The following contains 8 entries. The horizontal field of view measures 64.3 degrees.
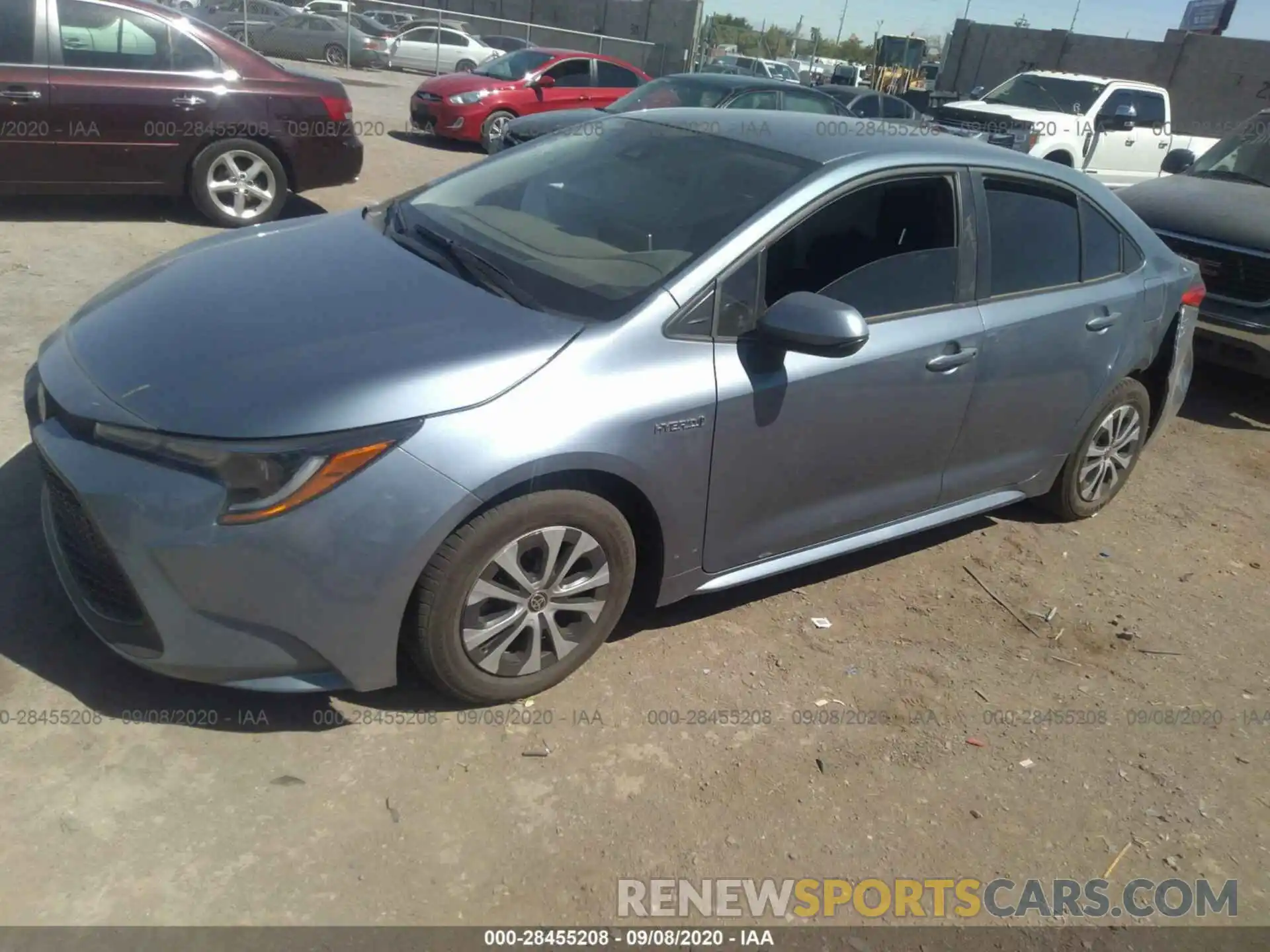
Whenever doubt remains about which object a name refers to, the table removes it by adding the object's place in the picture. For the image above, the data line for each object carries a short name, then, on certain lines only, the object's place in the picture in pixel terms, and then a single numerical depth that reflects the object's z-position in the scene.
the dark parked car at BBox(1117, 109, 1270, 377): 6.50
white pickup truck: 13.91
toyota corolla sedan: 2.62
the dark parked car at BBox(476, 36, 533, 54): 29.06
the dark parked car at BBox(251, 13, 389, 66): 24.88
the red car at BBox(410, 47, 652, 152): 13.94
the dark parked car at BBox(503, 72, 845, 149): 11.27
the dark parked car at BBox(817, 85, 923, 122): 15.04
